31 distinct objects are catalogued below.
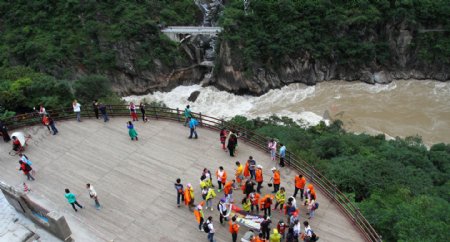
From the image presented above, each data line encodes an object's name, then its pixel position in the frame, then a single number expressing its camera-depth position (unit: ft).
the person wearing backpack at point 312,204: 50.65
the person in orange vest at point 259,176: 53.56
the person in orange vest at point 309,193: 50.78
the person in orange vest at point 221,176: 54.85
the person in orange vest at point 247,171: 55.36
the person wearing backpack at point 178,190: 52.90
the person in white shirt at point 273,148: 59.98
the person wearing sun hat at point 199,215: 49.47
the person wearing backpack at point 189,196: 52.62
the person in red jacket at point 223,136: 62.90
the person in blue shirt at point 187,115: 69.71
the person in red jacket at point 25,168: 59.40
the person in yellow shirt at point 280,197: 50.99
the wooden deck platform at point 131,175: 52.44
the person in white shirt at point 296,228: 46.14
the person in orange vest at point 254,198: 51.34
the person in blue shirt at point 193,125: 66.51
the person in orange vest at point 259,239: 44.95
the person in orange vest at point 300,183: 52.54
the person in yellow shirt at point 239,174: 55.17
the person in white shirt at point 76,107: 73.61
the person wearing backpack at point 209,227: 47.16
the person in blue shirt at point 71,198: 53.45
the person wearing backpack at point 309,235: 45.97
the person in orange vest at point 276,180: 53.06
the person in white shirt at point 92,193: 54.03
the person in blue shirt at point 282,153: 58.59
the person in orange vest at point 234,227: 46.88
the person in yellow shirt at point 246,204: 51.95
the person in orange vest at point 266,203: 50.06
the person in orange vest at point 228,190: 52.06
